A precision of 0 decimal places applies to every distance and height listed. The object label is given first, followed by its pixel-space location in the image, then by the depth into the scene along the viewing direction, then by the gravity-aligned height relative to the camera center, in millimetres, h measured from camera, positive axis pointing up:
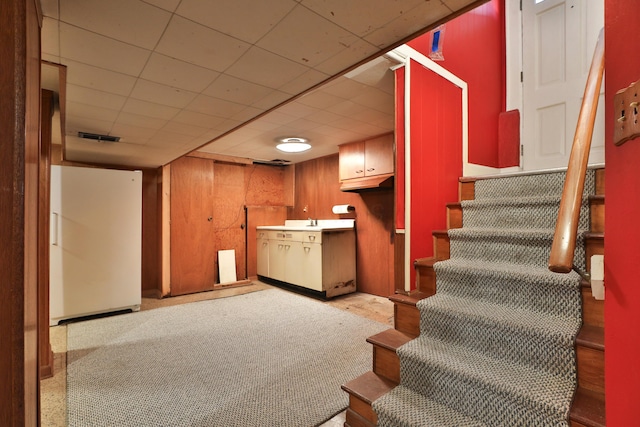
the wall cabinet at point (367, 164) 3695 +710
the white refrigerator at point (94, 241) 3135 -273
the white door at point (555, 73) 2605 +1364
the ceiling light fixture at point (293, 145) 3873 +978
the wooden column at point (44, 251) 2088 -245
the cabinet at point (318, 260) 4043 -659
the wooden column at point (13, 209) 642 +22
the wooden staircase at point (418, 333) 1142 -654
